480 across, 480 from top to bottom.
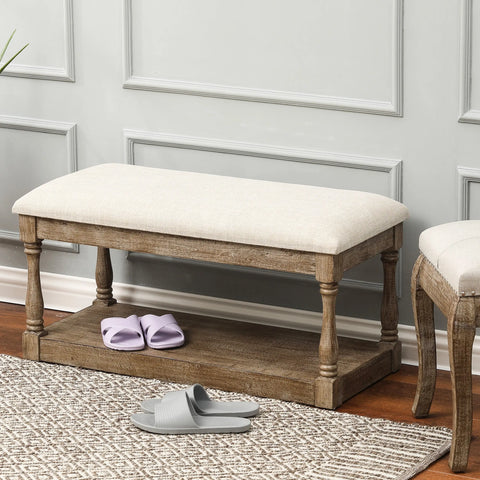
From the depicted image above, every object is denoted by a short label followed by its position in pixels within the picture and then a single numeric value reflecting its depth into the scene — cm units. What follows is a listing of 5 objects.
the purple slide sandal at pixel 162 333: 525
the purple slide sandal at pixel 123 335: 524
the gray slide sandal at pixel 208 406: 467
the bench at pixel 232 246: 471
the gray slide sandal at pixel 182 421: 455
